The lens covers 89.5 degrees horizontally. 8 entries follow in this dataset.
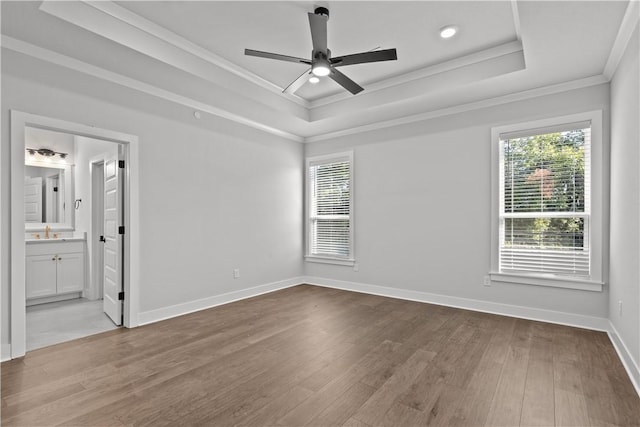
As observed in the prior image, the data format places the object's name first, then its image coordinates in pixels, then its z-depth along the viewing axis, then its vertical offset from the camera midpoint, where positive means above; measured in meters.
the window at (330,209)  5.65 +0.03
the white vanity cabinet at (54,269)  4.54 -0.86
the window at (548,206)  3.62 +0.06
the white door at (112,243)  3.74 -0.39
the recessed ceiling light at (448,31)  3.14 +1.78
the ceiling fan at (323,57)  2.67 +1.34
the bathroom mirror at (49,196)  5.09 +0.24
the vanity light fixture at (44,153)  5.11 +0.94
